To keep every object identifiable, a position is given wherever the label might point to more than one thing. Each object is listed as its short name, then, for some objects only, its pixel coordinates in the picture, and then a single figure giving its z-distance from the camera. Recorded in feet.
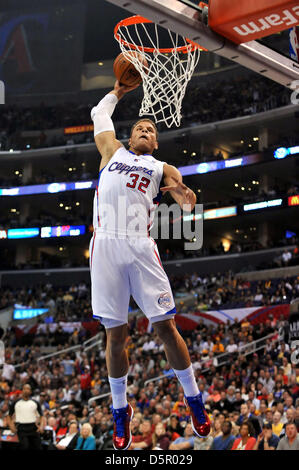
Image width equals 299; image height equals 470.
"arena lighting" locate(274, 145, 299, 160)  87.79
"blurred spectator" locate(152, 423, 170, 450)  32.63
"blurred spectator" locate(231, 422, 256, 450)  27.71
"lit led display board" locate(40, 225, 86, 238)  104.42
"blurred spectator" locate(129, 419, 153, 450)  32.81
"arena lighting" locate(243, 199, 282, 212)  91.55
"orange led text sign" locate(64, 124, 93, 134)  111.85
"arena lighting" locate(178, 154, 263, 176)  92.48
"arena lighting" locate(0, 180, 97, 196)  101.40
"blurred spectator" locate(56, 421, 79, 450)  33.35
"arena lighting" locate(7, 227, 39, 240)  107.24
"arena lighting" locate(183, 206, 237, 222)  96.66
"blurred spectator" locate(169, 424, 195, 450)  30.99
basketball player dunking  14.28
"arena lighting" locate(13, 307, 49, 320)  94.41
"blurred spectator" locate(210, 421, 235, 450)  28.63
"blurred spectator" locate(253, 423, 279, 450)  28.12
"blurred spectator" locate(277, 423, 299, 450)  25.72
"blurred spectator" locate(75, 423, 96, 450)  31.99
